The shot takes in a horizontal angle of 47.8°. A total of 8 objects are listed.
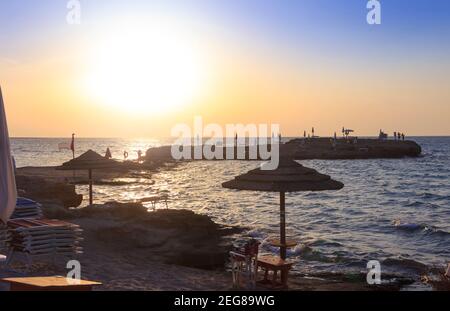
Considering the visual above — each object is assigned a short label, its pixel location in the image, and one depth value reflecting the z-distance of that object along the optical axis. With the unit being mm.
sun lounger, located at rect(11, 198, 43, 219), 13148
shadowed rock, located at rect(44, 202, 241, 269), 15586
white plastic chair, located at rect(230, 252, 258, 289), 11047
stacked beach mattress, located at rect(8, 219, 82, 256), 10234
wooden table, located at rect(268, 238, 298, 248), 11502
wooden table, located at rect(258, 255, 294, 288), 11031
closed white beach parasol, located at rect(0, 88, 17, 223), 6480
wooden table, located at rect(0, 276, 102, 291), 6199
